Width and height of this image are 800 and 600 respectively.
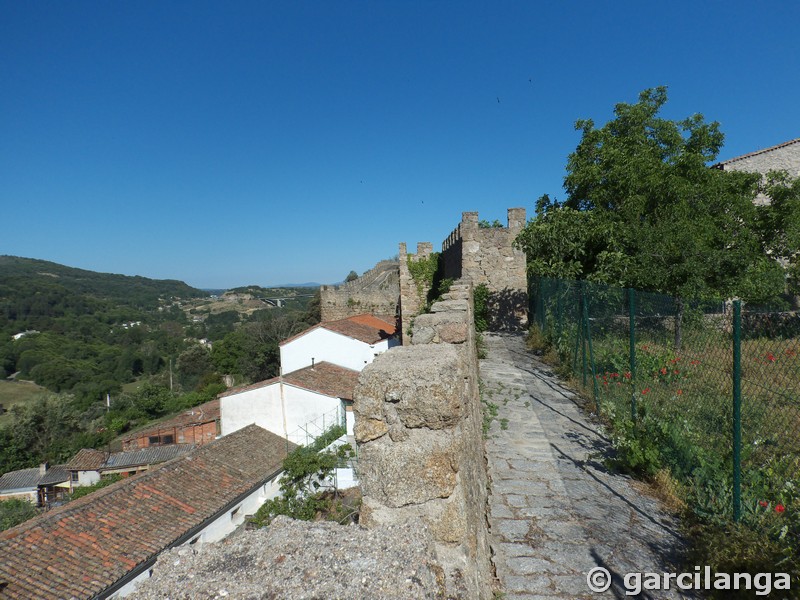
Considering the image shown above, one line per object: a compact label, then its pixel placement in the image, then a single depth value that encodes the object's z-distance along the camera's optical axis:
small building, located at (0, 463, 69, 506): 28.16
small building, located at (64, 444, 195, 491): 26.61
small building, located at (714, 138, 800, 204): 19.72
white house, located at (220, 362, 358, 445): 19.78
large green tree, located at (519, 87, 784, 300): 9.61
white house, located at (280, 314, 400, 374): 23.62
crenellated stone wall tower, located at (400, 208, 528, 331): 11.88
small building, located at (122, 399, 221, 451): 27.97
